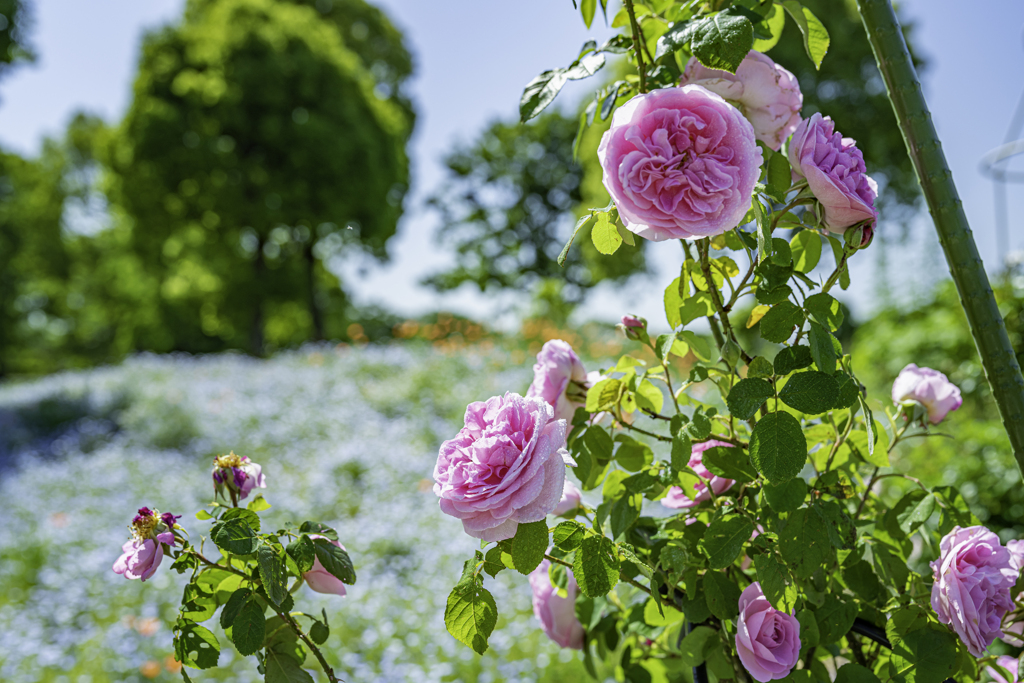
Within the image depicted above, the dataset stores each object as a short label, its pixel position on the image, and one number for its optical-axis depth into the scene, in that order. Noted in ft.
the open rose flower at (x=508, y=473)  2.08
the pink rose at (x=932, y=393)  3.14
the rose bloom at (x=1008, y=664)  3.00
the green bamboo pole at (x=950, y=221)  2.62
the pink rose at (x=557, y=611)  3.48
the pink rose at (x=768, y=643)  2.53
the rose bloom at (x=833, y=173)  2.36
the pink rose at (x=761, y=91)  2.74
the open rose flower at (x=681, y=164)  2.14
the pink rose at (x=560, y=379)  2.97
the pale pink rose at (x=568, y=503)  3.26
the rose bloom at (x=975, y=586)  2.34
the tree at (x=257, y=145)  35.68
